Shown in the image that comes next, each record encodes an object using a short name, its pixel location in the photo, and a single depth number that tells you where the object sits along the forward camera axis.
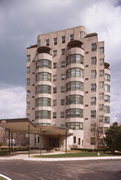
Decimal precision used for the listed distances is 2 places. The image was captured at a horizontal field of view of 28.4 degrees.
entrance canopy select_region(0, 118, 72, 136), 32.58
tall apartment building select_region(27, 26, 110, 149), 58.72
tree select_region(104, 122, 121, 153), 40.78
